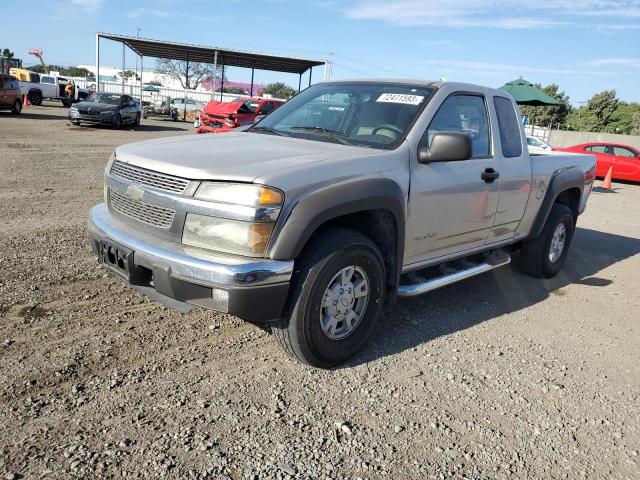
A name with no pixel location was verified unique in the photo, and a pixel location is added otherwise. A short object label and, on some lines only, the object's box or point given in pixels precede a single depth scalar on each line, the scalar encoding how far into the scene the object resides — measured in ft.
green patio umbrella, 55.95
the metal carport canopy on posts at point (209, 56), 107.14
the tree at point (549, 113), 189.57
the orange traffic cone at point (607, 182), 52.12
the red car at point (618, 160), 59.82
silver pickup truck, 9.64
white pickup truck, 115.44
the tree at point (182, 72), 261.44
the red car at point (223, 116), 55.97
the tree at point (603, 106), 167.43
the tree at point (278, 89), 271.74
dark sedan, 69.72
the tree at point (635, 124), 160.45
